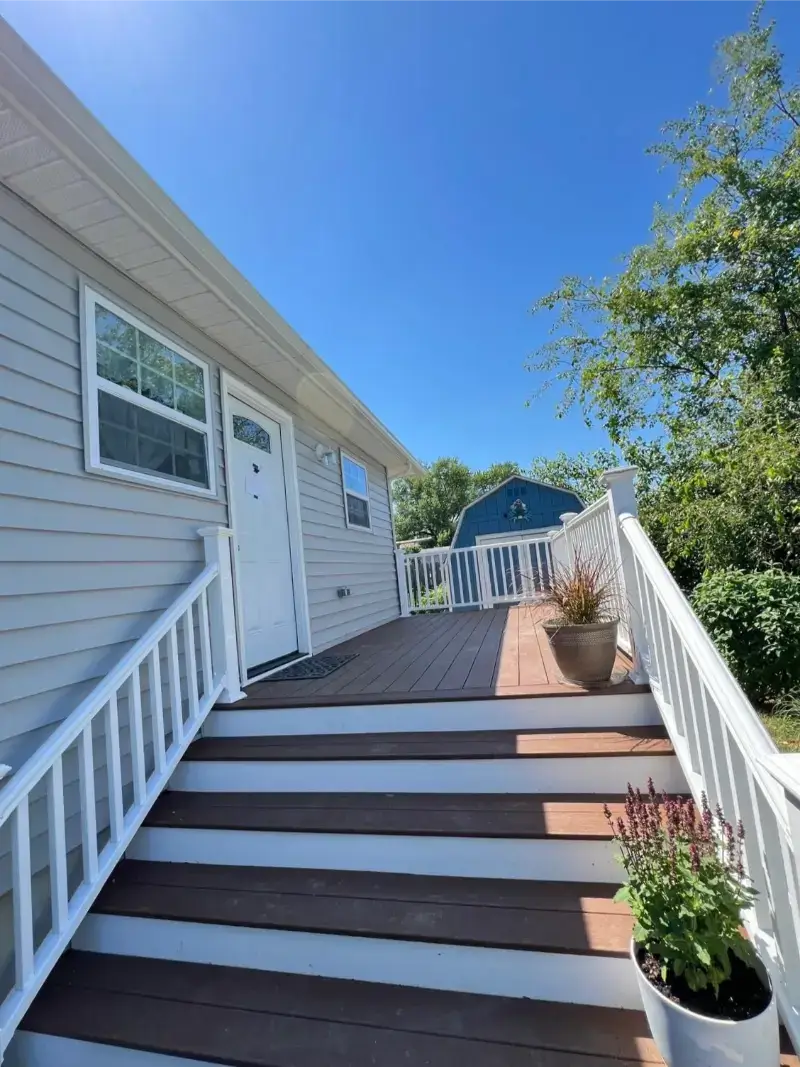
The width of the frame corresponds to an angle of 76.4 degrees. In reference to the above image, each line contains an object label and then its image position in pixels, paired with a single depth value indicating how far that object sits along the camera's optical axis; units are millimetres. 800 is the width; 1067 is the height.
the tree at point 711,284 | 8141
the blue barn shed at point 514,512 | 14891
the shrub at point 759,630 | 4355
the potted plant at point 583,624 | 2328
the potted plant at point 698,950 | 1104
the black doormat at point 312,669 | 3406
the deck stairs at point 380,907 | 1428
